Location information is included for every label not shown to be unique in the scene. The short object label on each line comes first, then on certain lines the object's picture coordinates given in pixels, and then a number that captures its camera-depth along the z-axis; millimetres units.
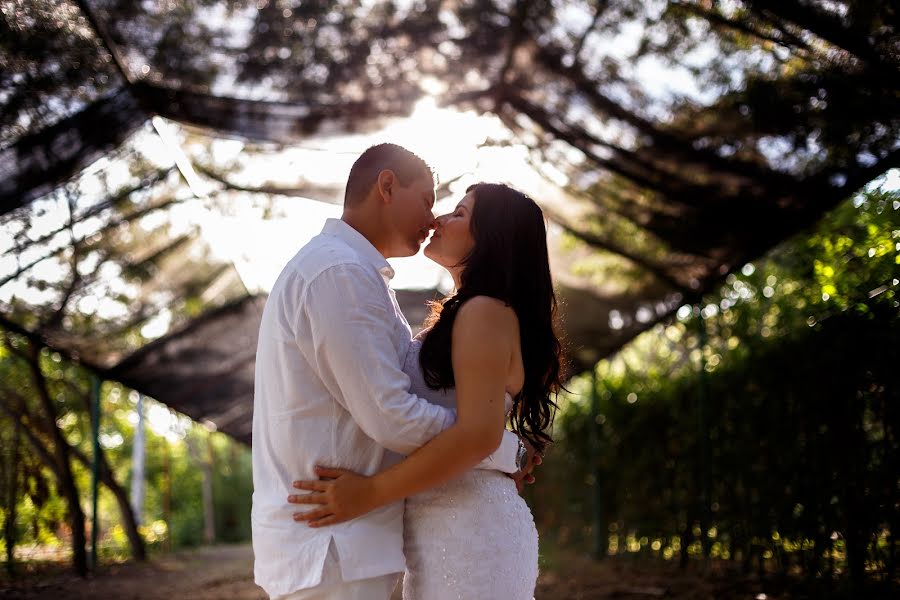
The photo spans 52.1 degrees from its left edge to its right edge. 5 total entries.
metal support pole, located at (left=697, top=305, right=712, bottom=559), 6793
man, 1915
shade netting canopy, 4008
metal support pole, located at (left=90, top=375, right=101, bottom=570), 8570
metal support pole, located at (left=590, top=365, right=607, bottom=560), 9531
